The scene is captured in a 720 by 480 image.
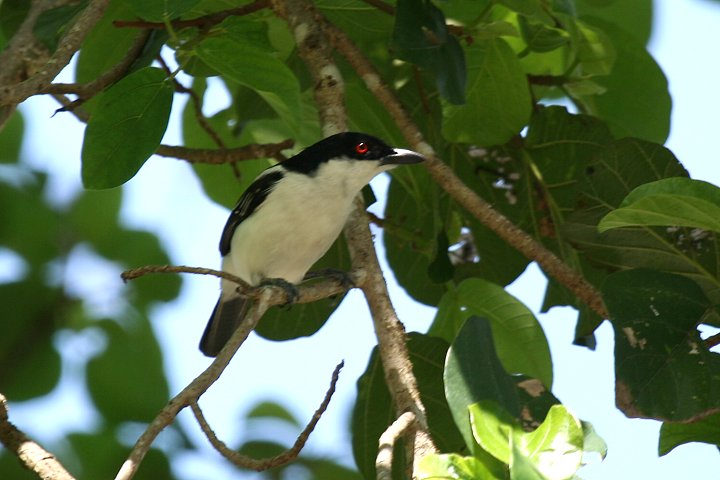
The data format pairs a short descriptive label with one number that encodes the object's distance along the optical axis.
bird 7.32
